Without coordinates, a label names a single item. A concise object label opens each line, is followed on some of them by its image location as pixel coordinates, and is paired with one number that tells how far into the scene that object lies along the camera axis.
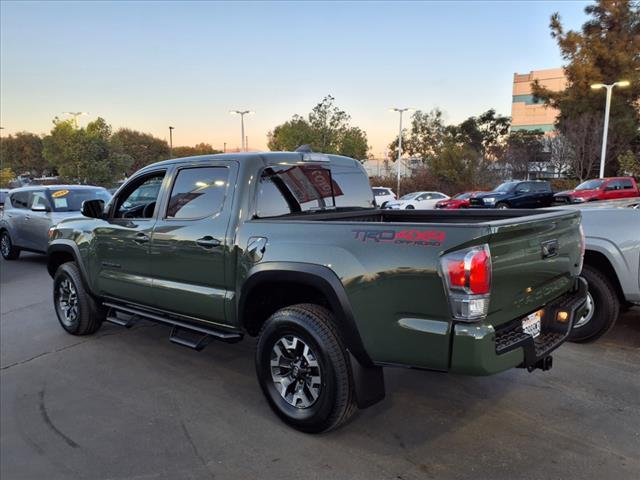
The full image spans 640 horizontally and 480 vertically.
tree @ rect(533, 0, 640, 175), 35.78
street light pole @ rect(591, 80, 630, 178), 27.91
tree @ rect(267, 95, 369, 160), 41.25
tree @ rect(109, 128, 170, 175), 62.16
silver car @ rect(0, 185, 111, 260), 10.16
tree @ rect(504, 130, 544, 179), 43.50
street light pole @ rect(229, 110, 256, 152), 37.56
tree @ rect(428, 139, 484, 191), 40.03
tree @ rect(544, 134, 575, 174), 37.31
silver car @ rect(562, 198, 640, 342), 4.51
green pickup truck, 2.59
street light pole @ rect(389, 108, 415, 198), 40.00
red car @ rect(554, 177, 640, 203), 19.25
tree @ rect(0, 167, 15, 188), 35.38
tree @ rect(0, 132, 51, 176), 65.44
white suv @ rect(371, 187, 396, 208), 28.28
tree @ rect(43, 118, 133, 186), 31.89
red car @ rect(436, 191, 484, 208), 26.20
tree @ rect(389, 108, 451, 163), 50.31
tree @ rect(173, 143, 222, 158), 70.68
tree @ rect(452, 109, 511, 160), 60.16
